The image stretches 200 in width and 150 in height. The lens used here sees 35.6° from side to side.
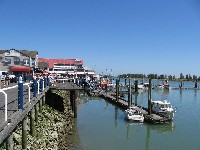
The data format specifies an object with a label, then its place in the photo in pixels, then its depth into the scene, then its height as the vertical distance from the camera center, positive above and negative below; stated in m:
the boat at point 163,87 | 102.04 -3.80
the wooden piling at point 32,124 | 19.65 -3.19
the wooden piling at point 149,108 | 36.34 -3.83
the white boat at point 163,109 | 37.78 -4.12
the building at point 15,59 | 64.39 +3.42
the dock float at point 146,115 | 33.91 -4.72
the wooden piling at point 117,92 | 54.19 -3.00
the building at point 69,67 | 126.81 +3.36
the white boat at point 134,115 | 35.16 -4.63
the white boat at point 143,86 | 94.97 -3.30
